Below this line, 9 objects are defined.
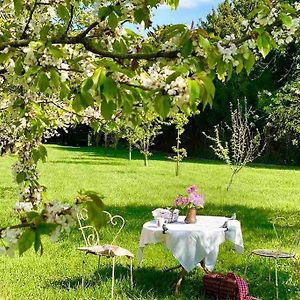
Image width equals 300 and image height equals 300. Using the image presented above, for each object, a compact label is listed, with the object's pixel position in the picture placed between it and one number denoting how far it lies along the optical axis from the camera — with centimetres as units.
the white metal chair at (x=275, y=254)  587
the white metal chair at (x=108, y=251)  568
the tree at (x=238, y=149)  1450
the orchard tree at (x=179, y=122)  1906
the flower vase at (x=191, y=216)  624
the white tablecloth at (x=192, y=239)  591
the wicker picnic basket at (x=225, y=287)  545
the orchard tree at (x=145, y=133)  2273
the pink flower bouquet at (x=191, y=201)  623
